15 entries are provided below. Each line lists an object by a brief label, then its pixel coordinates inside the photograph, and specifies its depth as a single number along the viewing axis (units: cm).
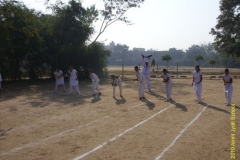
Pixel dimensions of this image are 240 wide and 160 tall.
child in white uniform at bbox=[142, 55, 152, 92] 1728
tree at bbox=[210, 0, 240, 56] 3909
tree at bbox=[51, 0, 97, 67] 2722
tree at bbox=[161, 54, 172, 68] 4931
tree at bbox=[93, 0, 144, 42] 3453
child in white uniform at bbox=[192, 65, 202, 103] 1286
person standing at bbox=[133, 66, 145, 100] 1412
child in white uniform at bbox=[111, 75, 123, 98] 1498
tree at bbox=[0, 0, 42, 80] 2112
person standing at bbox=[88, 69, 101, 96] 1574
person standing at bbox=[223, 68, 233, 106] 1206
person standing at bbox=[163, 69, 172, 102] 1331
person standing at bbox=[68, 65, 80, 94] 1650
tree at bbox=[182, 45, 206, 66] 10751
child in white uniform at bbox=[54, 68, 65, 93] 1744
